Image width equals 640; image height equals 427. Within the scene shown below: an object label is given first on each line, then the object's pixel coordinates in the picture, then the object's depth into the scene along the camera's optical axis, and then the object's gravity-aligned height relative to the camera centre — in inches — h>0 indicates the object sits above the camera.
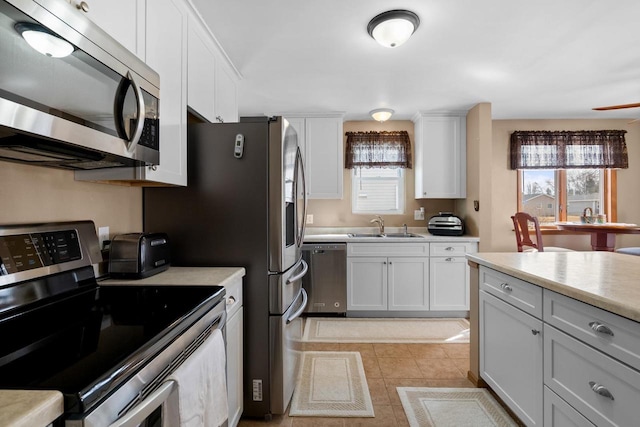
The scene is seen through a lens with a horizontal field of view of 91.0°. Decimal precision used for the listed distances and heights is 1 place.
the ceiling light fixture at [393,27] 72.1 +44.3
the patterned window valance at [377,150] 160.4 +32.1
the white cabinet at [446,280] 134.3 -28.7
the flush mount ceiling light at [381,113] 135.2 +43.0
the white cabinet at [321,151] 148.6 +29.2
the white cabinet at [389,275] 134.6 -26.9
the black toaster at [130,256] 56.3 -7.9
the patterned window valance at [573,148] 161.8 +33.5
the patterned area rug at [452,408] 69.7 -46.2
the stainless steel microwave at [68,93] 28.3 +13.4
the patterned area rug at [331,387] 74.3 -46.3
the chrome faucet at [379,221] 155.3 -4.1
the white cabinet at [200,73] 70.5 +33.9
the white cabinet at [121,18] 40.3 +27.6
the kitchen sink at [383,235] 151.7 -10.6
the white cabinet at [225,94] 88.4 +36.3
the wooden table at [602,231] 135.3 -7.9
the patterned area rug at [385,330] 114.3 -45.6
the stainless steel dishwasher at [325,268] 134.8 -23.7
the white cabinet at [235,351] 58.4 -27.0
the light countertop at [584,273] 42.4 -11.2
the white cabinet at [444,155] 147.8 +27.3
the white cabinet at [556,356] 40.4 -23.2
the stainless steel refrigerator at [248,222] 68.4 -2.1
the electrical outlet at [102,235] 59.2 -4.2
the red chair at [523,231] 128.2 -7.7
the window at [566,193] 166.4 +10.6
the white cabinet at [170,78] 55.4 +26.3
